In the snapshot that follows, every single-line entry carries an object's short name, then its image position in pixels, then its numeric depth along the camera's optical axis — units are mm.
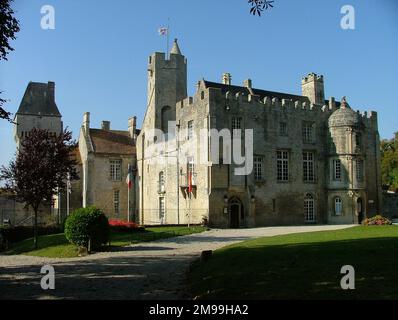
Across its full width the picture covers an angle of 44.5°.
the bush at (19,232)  31172
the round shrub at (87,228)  21859
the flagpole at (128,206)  45156
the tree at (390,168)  62781
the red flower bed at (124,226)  30328
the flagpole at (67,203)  47781
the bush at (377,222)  32172
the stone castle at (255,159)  37906
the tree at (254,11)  9336
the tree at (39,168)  26031
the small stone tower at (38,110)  58406
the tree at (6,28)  13062
